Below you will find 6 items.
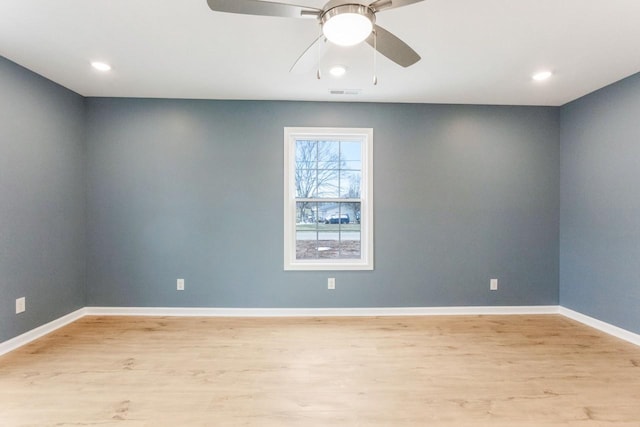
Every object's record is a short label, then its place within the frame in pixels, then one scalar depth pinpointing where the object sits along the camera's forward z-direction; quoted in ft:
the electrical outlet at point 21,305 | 8.71
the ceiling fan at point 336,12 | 4.47
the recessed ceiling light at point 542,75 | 9.03
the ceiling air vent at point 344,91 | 10.45
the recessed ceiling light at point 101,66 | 8.61
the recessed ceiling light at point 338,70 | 8.73
